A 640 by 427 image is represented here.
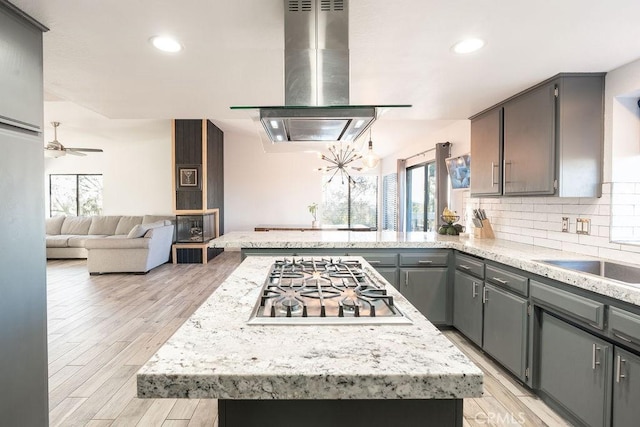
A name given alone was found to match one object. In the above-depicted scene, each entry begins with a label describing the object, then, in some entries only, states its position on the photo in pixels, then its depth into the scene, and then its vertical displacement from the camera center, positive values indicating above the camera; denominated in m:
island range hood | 1.44 +0.62
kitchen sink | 1.89 -0.38
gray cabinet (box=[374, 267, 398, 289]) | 3.08 -0.61
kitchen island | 0.73 -0.36
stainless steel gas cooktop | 1.06 -0.35
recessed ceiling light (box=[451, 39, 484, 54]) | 1.91 +0.92
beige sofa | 5.79 -0.67
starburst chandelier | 7.23 +1.15
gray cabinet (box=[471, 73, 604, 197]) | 2.33 +0.49
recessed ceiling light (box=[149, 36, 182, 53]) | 1.89 +0.91
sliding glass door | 5.96 +0.16
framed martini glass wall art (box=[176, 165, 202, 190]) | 6.83 +0.57
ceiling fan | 5.80 +0.95
